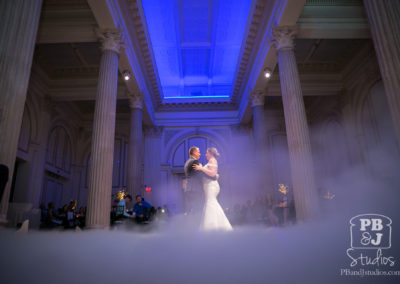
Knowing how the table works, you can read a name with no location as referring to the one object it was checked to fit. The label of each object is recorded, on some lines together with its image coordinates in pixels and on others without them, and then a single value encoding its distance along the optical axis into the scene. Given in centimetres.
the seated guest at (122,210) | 725
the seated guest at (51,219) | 920
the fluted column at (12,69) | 361
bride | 382
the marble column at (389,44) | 411
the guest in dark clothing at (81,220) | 750
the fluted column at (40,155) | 1207
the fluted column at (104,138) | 666
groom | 395
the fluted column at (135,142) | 1173
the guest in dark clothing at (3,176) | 229
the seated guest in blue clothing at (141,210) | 742
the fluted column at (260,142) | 1180
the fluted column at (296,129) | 672
